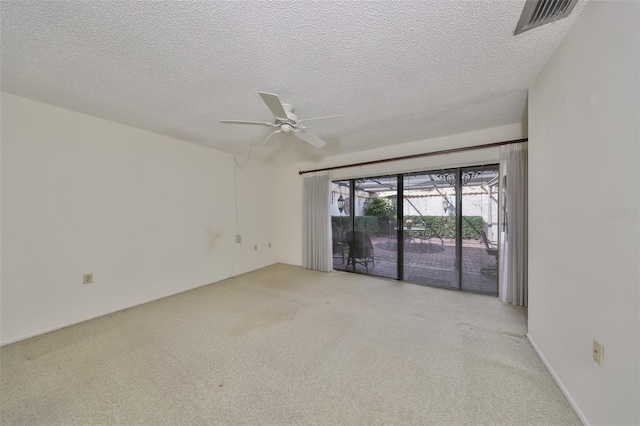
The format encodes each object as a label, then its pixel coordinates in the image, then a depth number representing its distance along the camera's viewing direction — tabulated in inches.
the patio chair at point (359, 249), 156.2
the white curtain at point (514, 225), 101.8
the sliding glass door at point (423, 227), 119.1
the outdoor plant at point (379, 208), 146.5
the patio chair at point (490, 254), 117.0
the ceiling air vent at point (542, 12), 45.3
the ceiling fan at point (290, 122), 66.3
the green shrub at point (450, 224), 120.2
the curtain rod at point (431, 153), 106.4
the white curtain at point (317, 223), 163.0
